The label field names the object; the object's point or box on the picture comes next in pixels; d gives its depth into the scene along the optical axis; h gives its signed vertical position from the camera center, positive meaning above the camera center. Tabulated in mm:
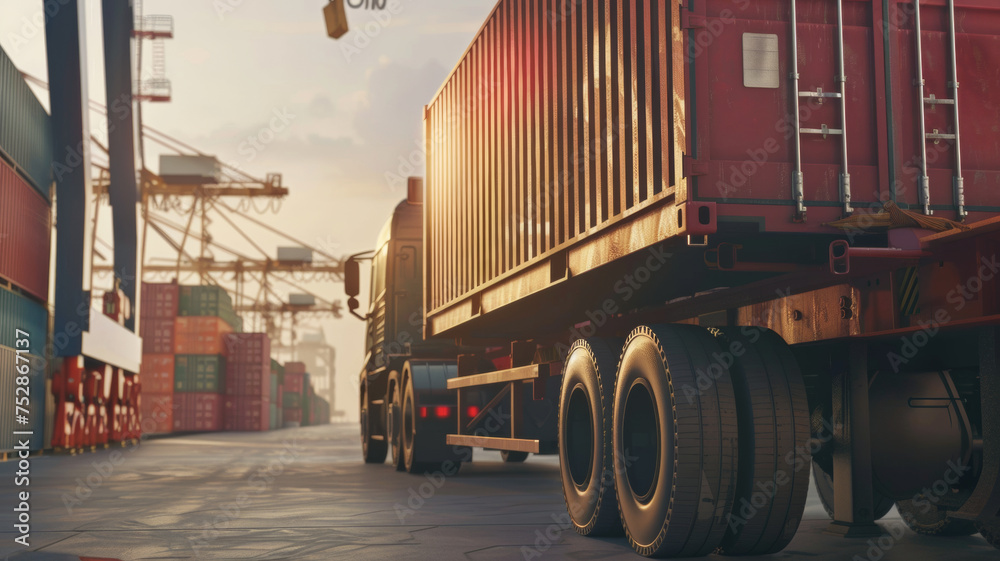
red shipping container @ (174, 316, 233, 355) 54875 +3126
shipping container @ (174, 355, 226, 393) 55094 +1115
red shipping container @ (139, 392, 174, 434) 53722 -982
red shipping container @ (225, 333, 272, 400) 59031 +1575
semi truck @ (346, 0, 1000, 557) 5023 +678
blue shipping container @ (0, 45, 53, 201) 20562 +5708
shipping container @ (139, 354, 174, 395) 54531 +1065
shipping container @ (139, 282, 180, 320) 54750 +4995
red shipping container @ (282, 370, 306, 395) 86250 +835
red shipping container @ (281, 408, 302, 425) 83938 -1803
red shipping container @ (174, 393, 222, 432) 54906 -938
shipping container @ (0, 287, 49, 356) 20188 +1587
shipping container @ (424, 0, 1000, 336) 5074 +1364
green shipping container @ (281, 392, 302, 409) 85000 -660
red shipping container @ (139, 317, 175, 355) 54500 +3097
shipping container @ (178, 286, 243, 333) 55181 +4960
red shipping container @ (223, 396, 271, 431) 58719 -1112
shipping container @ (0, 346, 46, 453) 19984 -108
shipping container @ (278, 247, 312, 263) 65438 +8807
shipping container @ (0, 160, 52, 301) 20500 +3435
